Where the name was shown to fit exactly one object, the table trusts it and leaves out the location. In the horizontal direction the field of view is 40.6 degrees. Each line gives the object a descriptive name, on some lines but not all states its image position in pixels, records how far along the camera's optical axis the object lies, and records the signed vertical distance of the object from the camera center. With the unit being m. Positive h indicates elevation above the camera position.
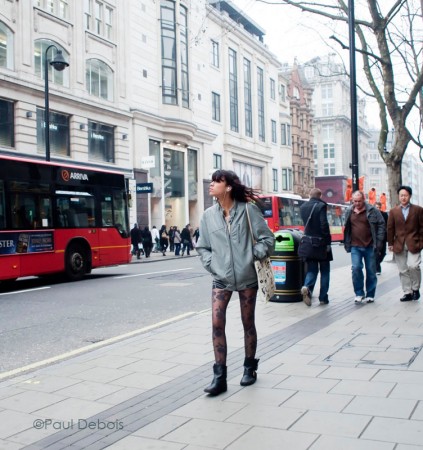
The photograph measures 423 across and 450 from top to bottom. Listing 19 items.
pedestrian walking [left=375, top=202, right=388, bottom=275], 13.09 -0.86
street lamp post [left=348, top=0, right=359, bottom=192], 12.83 +2.93
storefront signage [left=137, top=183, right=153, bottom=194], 25.92 +1.71
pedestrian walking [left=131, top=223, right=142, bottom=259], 26.42 -0.63
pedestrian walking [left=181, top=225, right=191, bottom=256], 28.92 -0.69
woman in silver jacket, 4.58 -0.23
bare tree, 13.98 +4.00
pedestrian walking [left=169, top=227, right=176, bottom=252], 29.44 -0.76
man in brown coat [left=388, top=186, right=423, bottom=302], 8.76 -0.31
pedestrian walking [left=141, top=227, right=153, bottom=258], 27.42 -0.80
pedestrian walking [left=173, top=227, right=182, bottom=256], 28.38 -0.77
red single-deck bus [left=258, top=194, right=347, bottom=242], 31.80 +0.64
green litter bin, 9.43 -0.77
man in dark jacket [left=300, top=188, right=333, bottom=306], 8.96 -0.20
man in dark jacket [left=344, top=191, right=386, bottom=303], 8.81 -0.28
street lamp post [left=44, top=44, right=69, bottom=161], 18.39 +5.25
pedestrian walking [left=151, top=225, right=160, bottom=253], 31.48 -0.72
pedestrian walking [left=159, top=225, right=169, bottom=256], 29.17 -0.73
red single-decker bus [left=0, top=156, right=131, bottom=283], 12.52 +0.20
